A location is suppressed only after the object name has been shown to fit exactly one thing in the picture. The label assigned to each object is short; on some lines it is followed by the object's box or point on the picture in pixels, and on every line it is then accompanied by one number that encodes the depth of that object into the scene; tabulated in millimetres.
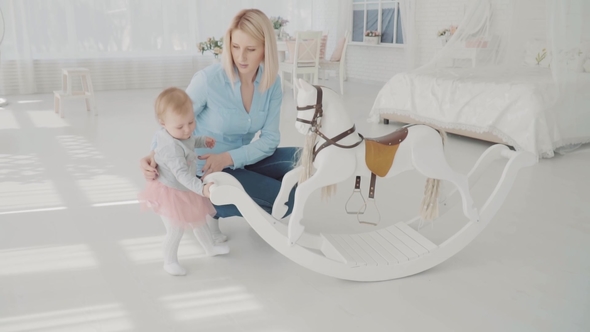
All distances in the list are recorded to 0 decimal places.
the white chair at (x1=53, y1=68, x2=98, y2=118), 5538
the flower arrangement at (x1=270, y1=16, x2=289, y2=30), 7309
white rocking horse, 1904
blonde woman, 2127
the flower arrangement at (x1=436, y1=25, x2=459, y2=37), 6586
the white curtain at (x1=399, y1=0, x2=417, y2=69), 6434
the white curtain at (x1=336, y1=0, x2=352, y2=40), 8484
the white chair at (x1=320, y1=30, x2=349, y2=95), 7141
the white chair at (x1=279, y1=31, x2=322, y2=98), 6801
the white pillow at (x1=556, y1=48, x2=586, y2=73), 3986
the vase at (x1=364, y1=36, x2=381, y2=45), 8094
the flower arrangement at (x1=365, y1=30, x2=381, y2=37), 8078
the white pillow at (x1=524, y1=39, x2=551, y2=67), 5000
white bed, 3914
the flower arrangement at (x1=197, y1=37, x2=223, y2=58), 6770
